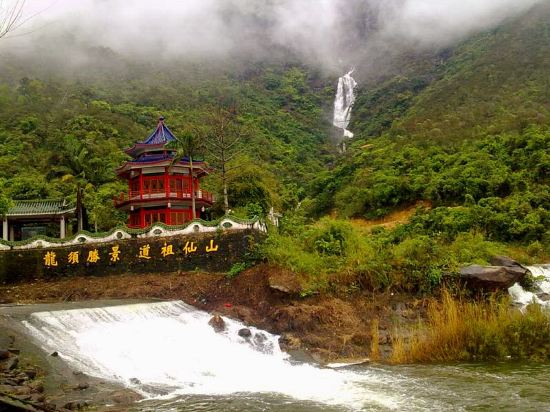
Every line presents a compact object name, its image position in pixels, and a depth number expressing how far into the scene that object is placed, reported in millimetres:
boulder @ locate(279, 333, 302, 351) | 13891
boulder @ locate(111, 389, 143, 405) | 9161
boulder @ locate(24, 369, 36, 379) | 9293
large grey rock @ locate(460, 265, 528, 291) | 15336
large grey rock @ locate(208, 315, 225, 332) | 14662
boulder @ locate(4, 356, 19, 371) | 9205
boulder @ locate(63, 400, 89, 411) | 8422
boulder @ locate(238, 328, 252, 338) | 14344
